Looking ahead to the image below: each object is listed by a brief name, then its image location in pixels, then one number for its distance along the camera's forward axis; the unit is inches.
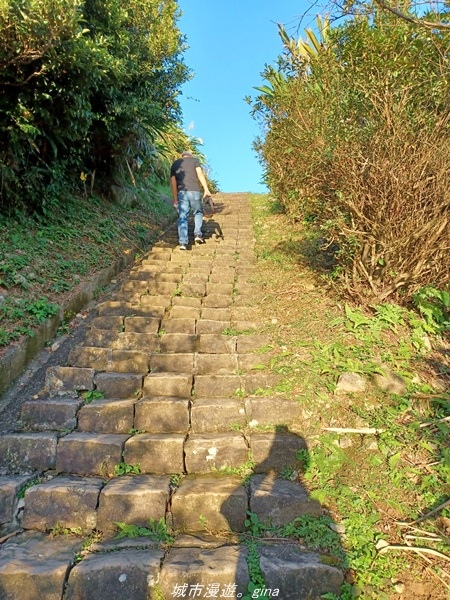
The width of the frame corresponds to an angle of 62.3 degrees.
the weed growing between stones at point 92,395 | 116.6
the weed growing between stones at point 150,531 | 82.1
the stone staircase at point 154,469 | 72.2
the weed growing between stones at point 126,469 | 96.3
